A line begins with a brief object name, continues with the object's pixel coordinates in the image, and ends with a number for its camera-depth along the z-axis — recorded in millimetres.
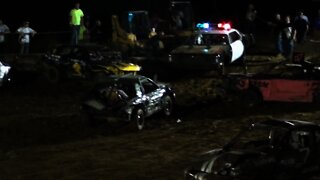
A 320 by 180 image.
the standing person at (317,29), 33656
